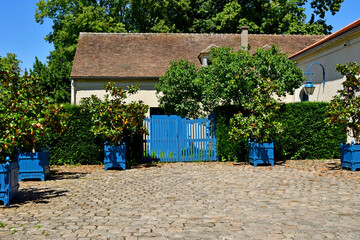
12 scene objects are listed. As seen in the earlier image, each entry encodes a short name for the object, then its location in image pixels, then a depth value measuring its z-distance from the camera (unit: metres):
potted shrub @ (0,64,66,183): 8.85
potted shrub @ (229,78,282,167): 13.01
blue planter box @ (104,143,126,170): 12.66
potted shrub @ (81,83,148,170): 12.38
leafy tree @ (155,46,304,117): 14.10
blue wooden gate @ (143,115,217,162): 14.59
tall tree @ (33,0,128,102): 22.80
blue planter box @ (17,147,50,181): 10.60
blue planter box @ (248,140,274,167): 13.19
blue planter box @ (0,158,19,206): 7.33
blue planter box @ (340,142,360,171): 11.30
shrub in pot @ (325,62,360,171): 11.37
